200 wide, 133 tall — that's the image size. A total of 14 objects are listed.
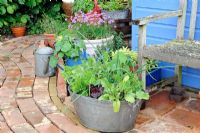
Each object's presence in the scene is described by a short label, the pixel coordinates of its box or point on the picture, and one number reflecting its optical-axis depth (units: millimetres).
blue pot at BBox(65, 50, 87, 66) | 2850
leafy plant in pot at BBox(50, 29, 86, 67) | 2754
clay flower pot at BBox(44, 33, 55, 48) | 3638
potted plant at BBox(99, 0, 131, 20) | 3529
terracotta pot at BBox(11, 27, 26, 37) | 5012
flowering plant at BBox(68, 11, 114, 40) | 2973
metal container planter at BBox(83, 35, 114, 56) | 2873
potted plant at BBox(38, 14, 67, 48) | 3658
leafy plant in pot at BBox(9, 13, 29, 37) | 5020
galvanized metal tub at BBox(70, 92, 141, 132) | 2168
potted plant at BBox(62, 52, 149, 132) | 2156
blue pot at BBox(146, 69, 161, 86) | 2826
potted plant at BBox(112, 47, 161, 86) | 2655
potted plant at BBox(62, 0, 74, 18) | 5051
